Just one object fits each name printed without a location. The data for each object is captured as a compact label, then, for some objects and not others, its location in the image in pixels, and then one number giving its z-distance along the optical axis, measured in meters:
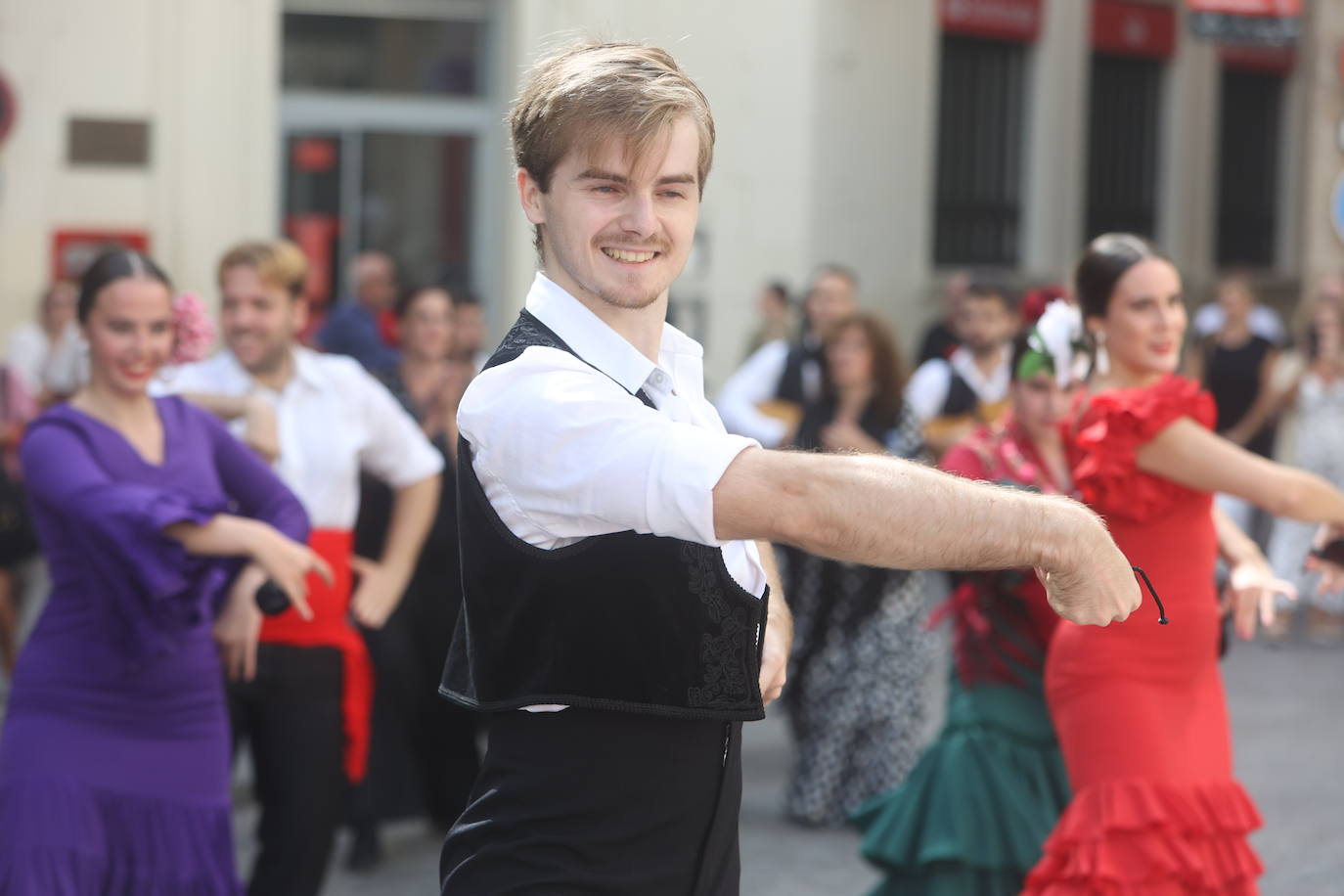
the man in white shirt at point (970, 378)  9.45
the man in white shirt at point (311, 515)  5.14
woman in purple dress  4.24
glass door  14.05
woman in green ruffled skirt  5.08
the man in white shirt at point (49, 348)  10.90
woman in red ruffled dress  4.28
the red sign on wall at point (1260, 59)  20.83
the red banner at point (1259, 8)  14.82
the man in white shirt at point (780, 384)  9.35
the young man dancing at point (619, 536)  2.34
